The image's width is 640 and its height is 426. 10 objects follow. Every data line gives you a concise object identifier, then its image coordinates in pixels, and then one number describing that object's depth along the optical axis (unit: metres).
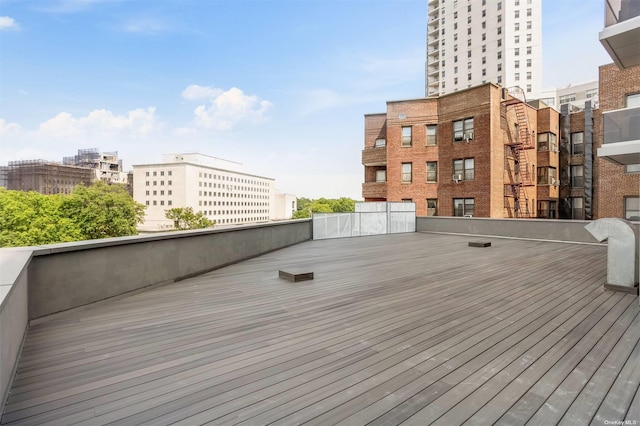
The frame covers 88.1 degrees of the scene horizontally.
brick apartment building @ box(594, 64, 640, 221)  16.61
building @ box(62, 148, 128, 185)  125.54
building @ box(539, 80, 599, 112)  62.62
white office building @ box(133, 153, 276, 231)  112.12
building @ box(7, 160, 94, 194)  88.81
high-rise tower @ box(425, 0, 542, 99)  64.62
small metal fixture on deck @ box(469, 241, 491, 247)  11.44
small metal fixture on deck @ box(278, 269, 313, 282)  6.59
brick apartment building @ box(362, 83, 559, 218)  21.30
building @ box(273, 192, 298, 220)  164.88
